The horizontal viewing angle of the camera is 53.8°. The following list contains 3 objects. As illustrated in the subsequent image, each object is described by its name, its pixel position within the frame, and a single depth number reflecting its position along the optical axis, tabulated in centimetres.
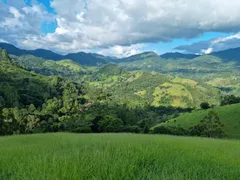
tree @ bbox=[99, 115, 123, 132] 6519
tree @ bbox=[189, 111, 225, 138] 5997
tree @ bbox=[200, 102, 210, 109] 10704
